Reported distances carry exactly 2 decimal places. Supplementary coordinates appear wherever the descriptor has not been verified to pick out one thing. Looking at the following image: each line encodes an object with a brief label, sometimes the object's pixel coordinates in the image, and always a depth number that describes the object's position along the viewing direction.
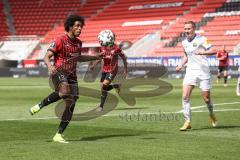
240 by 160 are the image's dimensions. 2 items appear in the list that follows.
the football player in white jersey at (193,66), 12.33
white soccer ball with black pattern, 14.37
